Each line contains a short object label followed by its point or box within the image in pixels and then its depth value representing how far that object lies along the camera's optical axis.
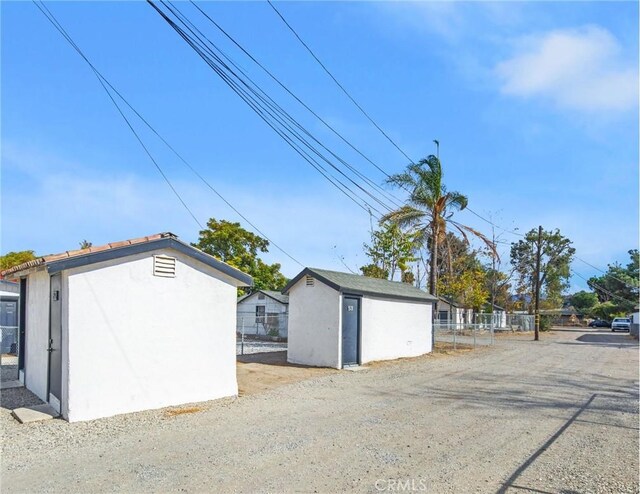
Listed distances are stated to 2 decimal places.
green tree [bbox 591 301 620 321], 62.94
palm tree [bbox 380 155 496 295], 23.77
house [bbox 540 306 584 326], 70.12
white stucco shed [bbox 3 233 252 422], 7.79
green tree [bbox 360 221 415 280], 27.39
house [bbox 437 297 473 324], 44.62
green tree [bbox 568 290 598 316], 68.38
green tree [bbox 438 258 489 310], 34.75
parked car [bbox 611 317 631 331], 50.54
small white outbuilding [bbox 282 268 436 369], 15.15
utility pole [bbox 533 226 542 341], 32.66
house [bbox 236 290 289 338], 28.78
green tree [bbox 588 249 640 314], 58.31
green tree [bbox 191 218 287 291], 40.34
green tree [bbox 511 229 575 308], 59.31
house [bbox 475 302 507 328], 43.53
